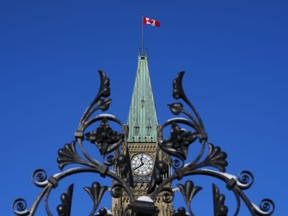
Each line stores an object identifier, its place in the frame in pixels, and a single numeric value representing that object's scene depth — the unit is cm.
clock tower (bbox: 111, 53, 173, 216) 7638
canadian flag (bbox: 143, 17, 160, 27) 7669
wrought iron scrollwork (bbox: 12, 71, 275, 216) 603
